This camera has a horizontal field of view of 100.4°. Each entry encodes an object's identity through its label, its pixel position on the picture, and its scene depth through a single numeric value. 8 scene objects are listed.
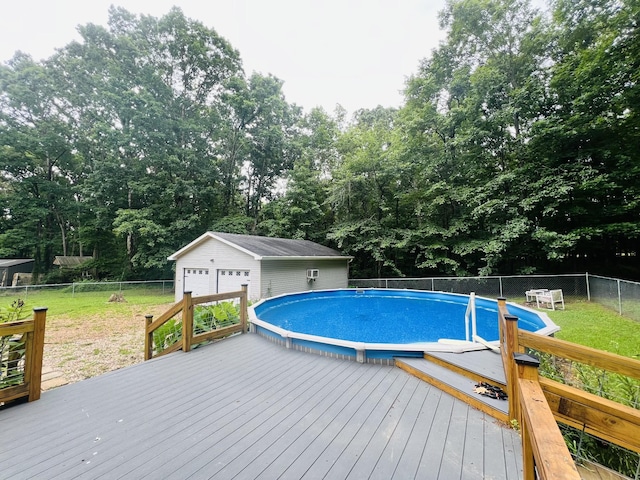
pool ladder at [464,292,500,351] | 4.00
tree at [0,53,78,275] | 16.73
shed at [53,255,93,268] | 19.64
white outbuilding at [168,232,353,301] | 10.56
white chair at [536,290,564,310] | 8.58
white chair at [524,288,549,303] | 9.13
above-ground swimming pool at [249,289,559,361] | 4.09
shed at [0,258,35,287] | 18.69
